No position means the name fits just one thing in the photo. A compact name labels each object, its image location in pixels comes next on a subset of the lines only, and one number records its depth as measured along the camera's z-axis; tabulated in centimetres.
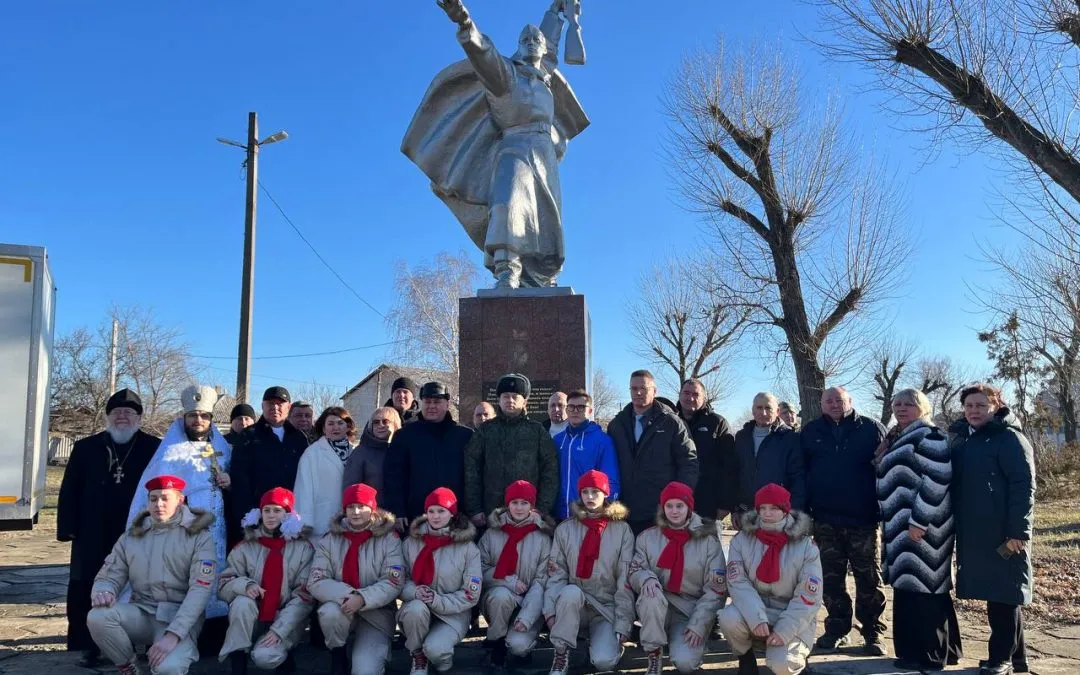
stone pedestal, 675
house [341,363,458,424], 3681
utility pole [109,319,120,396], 2735
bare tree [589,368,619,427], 3774
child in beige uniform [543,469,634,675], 429
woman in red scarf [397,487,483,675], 420
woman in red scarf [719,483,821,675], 403
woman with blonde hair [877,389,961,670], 445
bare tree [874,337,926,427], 2122
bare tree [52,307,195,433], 2319
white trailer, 862
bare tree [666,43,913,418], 1333
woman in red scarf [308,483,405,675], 421
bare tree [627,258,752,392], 2202
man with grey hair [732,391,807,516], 503
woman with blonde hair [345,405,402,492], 476
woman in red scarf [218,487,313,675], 418
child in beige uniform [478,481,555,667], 439
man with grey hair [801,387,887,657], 485
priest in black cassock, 480
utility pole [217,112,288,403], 1280
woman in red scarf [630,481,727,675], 422
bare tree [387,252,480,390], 2578
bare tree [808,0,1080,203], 738
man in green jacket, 478
